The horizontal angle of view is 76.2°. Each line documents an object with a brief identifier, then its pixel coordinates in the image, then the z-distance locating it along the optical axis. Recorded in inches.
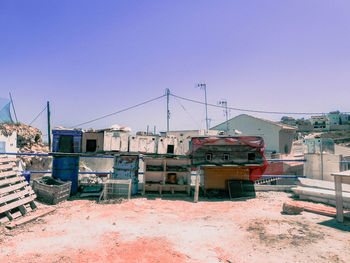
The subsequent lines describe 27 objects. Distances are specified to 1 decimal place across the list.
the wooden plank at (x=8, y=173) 246.3
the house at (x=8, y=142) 648.4
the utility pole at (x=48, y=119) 1075.9
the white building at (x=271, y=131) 1146.0
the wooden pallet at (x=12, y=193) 225.6
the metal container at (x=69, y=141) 332.8
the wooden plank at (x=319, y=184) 310.7
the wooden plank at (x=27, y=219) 206.6
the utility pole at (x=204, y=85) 1402.1
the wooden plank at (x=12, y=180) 241.7
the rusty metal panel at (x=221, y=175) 355.1
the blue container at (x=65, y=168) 329.7
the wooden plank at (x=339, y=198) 228.4
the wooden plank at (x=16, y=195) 227.0
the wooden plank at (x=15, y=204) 219.0
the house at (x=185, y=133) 1357.0
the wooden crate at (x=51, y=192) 282.4
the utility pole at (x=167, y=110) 1162.0
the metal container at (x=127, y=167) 336.2
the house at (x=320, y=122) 2567.4
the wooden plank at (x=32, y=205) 258.2
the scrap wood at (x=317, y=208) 249.9
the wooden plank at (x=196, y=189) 315.3
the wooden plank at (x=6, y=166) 254.9
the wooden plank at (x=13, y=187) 232.9
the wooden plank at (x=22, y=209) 239.7
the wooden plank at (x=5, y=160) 264.1
